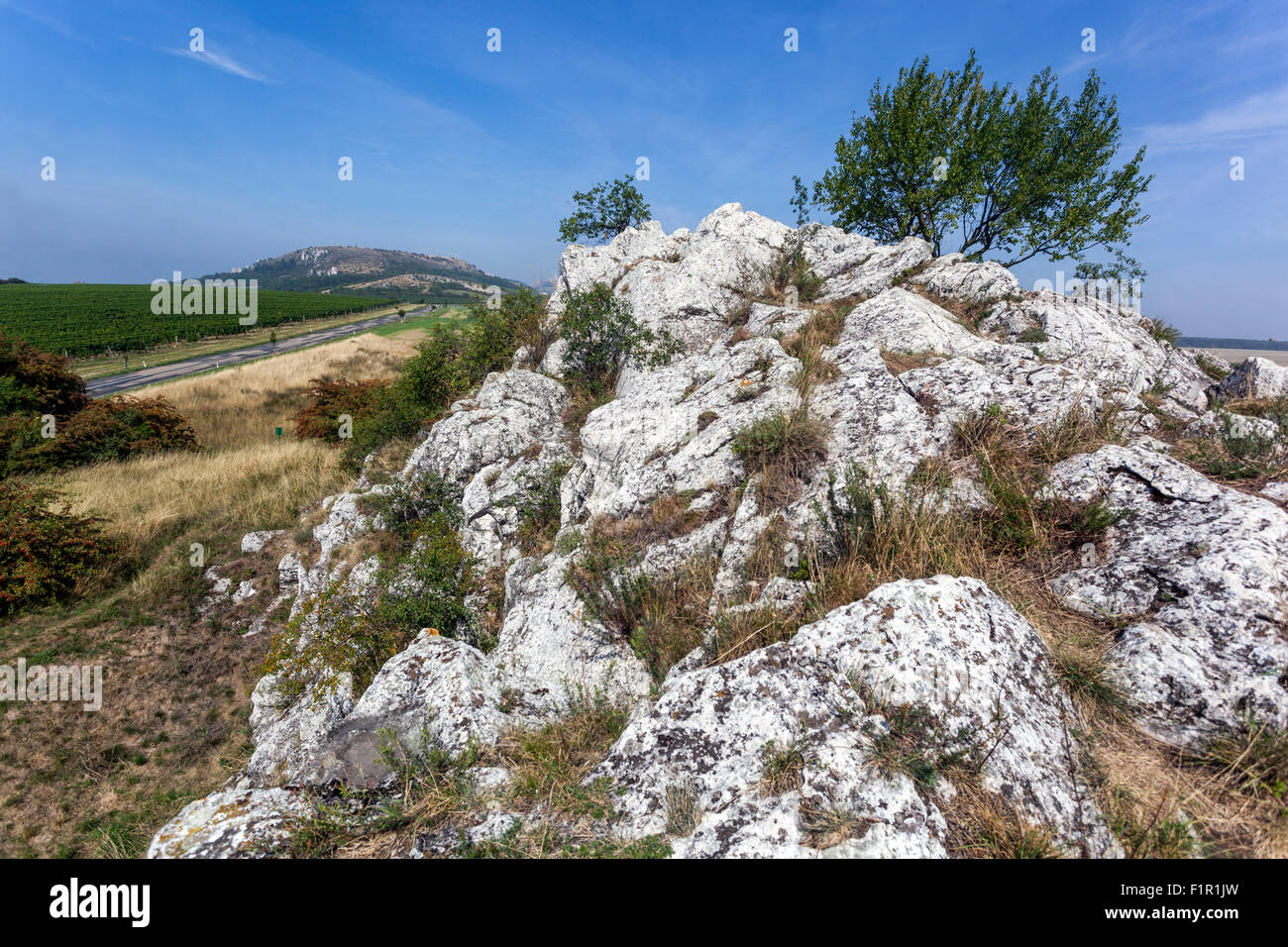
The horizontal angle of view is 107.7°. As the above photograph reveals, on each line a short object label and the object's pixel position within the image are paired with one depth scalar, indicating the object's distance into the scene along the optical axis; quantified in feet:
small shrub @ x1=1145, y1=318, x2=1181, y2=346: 39.58
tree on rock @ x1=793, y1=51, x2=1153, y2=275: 58.59
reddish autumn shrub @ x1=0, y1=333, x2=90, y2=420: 69.62
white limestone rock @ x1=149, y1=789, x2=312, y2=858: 10.45
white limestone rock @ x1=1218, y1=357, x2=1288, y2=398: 27.94
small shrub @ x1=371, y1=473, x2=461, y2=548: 33.73
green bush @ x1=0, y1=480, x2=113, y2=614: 37.58
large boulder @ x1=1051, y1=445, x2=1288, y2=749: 10.41
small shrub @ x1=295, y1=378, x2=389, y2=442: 74.18
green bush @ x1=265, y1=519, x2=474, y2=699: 23.65
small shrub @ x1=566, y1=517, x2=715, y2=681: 16.13
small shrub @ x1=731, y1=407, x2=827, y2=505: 19.75
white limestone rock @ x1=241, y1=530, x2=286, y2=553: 44.96
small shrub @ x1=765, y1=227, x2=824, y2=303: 42.39
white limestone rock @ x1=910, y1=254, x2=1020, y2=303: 35.99
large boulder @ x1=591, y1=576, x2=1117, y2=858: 9.14
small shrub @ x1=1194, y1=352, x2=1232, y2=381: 34.81
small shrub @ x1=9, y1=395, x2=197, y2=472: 61.21
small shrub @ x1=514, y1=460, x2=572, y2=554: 27.61
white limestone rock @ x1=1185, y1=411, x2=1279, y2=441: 18.20
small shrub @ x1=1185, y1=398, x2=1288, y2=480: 16.16
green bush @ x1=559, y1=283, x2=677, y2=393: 40.29
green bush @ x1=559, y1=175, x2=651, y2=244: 62.18
